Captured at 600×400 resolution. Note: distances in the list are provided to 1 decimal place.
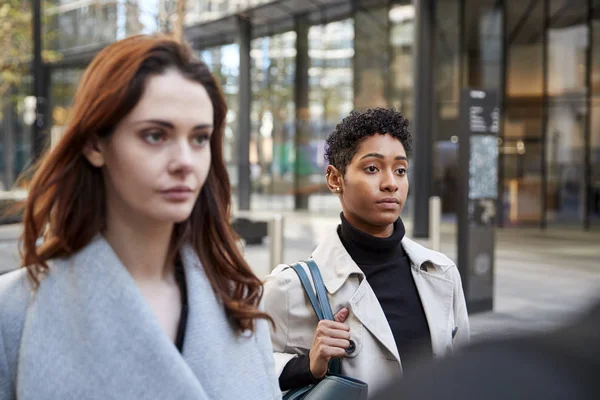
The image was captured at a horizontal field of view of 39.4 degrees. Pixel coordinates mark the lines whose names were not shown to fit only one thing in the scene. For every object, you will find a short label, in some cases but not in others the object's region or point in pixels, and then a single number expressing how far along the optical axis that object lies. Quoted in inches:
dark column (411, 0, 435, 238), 722.2
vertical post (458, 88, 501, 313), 384.5
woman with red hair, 59.1
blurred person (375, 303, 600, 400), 23.0
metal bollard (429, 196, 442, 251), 410.8
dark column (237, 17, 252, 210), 1059.3
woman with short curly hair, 99.3
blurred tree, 863.7
